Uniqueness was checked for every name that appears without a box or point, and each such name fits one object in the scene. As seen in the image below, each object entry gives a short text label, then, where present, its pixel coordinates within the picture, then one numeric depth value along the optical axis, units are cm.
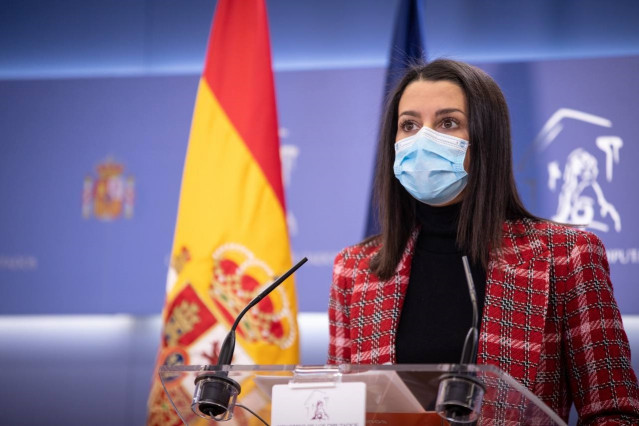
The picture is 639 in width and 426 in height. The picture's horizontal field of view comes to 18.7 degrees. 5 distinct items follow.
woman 273
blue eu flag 372
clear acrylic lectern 240
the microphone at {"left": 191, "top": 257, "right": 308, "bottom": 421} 245
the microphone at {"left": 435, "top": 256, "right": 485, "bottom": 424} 238
